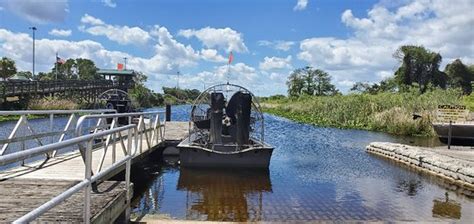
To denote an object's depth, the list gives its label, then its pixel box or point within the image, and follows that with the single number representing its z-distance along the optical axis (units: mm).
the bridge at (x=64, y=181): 5039
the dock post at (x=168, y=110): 26188
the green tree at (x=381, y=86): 75638
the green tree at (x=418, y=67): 73312
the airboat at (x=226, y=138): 14234
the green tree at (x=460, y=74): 80688
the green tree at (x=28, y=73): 105781
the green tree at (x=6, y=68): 60406
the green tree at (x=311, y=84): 93875
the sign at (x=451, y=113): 21219
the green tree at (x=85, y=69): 97819
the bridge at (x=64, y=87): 37469
